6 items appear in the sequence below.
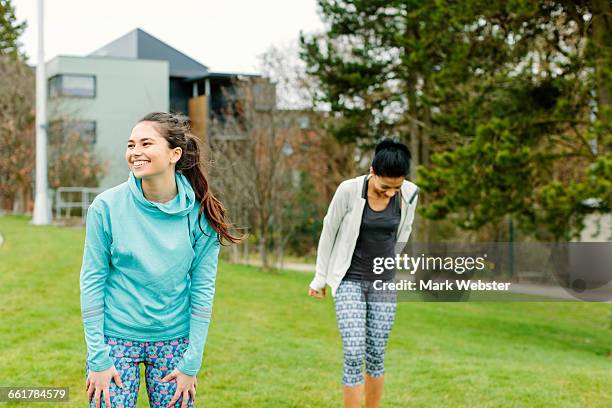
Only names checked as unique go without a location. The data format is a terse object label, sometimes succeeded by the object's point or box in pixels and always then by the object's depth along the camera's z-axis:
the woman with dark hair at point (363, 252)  4.54
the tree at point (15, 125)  27.62
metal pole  21.30
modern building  34.38
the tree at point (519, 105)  10.72
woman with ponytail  2.83
